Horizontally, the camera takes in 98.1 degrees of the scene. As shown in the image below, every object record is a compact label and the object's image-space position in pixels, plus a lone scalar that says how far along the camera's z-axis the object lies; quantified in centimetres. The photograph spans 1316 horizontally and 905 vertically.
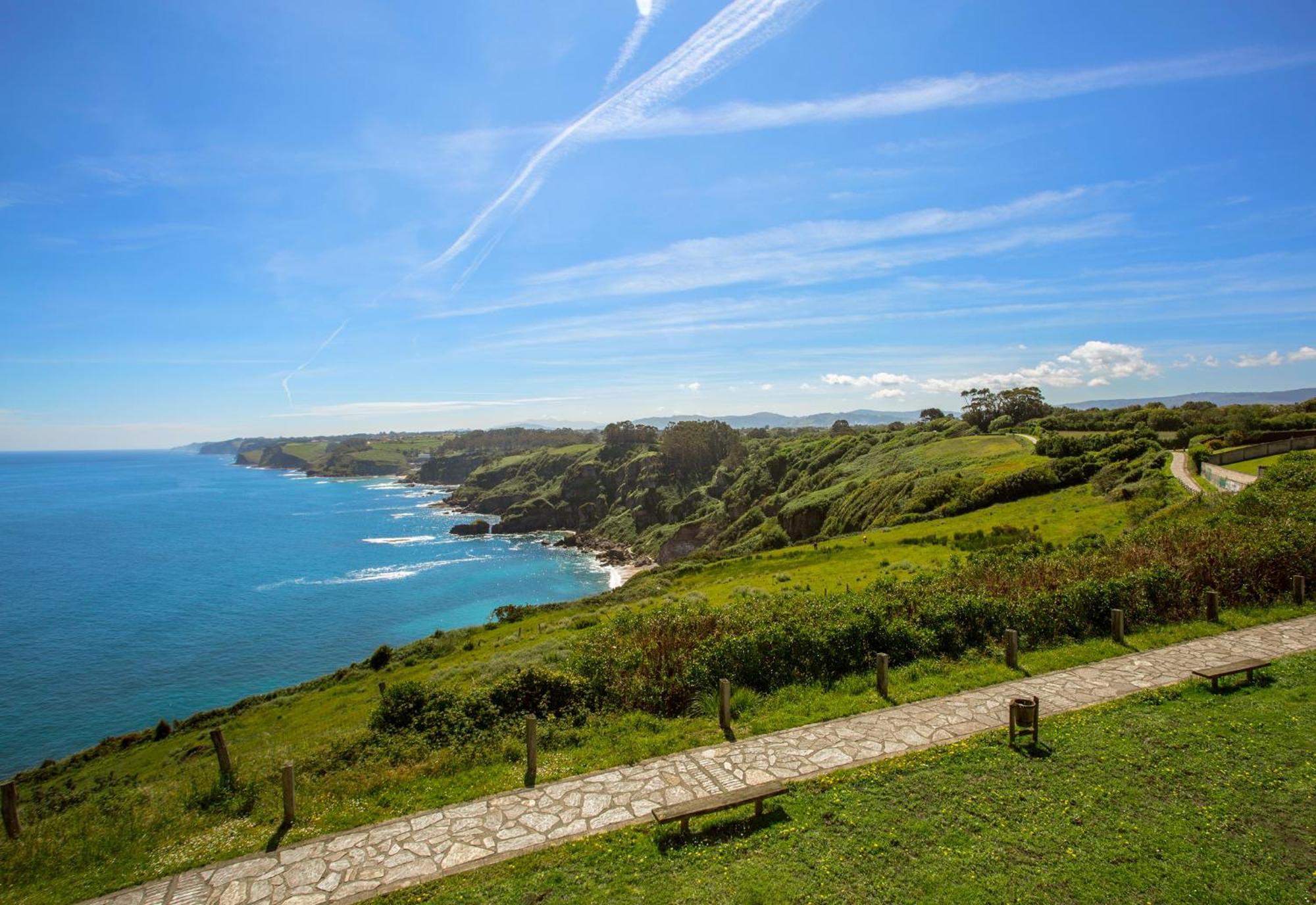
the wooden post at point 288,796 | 1038
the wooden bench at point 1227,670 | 1273
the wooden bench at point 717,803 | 883
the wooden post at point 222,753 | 1231
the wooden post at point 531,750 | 1136
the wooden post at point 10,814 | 1091
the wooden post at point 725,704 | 1259
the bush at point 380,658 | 4472
